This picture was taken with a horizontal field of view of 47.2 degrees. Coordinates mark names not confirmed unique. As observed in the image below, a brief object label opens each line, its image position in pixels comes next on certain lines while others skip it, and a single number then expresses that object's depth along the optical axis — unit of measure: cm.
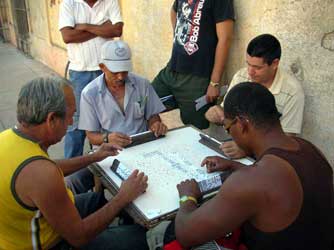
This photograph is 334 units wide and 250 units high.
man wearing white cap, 260
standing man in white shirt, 362
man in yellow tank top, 158
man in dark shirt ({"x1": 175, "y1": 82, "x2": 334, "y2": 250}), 139
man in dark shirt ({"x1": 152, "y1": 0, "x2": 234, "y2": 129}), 309
